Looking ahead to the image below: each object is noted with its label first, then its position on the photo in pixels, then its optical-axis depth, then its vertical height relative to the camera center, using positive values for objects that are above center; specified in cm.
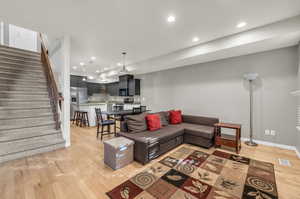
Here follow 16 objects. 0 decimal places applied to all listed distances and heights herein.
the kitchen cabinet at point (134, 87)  695 +67
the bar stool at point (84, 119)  556 -90
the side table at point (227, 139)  301 -101
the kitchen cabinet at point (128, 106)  715 -41
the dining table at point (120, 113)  425 -50
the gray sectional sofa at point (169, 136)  255 -89
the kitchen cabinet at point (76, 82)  771 +111
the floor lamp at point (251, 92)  340 +20
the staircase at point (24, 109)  282 -29
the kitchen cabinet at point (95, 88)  893 +81
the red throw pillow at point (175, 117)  414 -61
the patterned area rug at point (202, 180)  173 -131
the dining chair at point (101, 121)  400 -74
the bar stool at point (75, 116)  585 -86
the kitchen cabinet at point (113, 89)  865 +75
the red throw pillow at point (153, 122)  329 -62
